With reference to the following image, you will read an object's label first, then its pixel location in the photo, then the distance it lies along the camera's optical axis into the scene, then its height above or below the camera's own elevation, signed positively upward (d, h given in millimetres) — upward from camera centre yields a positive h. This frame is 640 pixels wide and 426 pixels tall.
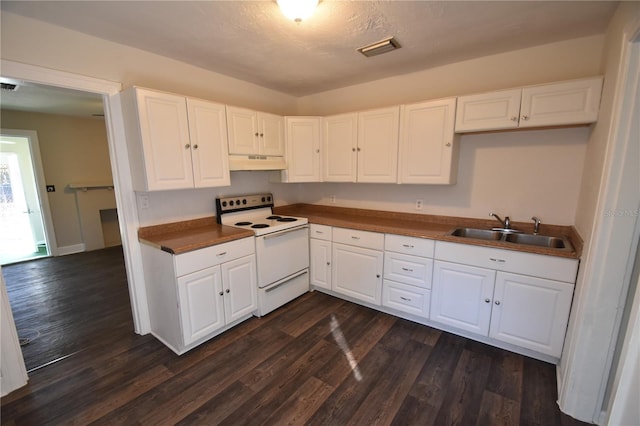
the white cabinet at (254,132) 2592 +417
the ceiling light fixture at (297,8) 1453 +902
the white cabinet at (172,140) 2037 +272
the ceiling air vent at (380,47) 2102 +1011
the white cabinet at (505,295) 1899 -944
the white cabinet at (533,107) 1865 +492
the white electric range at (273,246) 2668 -756
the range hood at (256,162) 2641 +109
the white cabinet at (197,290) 2086 -971
